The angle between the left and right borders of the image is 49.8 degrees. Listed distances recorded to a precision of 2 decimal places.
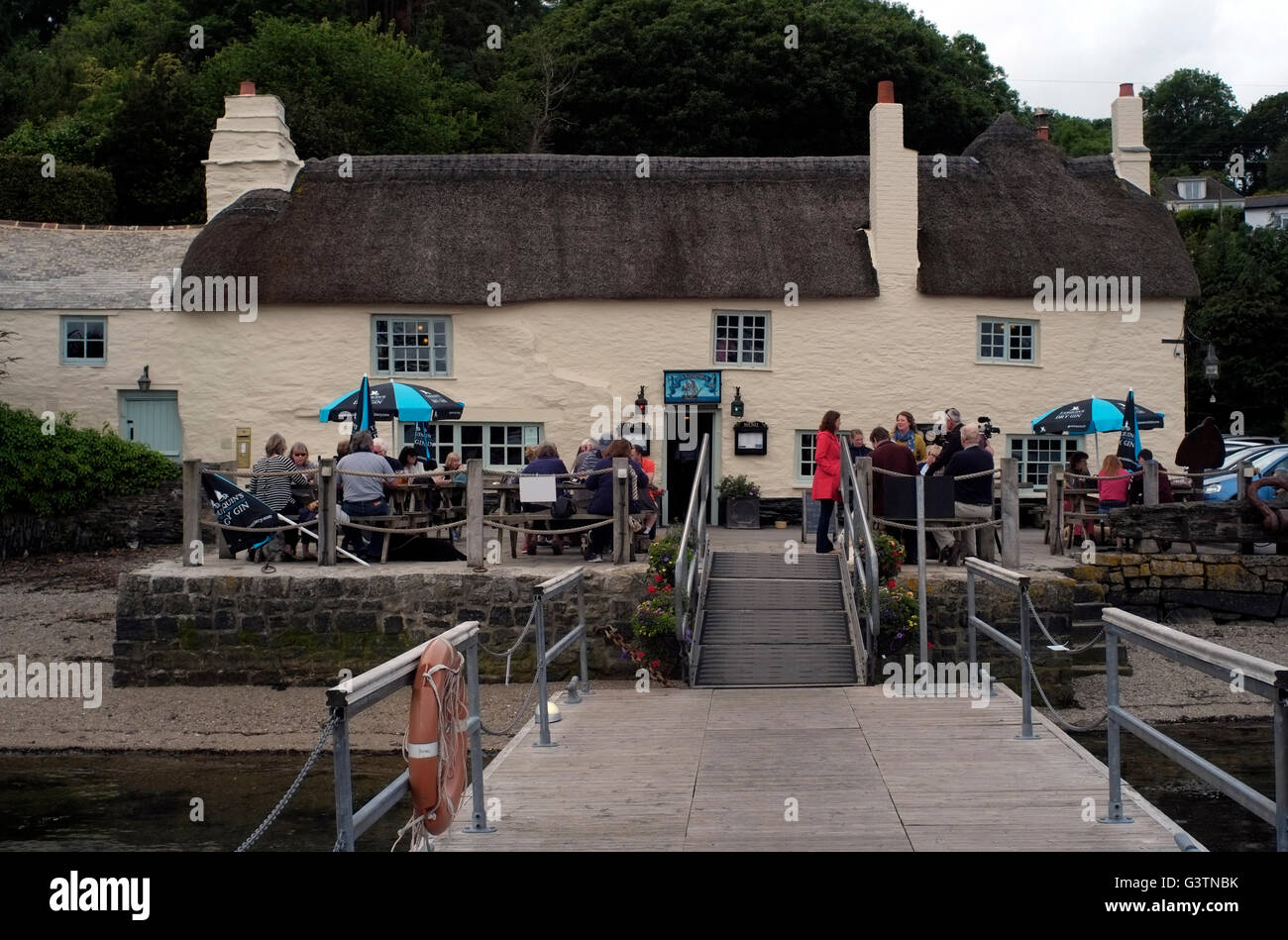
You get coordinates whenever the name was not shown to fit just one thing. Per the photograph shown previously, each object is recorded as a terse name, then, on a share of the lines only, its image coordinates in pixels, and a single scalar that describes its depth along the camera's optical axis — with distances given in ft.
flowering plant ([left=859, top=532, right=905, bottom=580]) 43.29
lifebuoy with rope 17.85
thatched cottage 70.33
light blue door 78.59
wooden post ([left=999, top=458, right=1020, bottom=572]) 44.65
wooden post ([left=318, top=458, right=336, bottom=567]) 44.21
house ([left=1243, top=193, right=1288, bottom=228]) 222.28
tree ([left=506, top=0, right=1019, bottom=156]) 119.55
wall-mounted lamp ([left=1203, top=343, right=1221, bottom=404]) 77.51
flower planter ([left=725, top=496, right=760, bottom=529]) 67.15
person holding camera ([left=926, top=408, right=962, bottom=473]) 47.42
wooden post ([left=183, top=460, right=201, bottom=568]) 44.81
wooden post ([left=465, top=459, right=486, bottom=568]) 43.98
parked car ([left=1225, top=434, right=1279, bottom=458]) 91.81
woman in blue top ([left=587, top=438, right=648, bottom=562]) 46.47
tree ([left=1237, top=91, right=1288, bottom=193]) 253.24
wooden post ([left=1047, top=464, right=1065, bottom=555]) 49.93
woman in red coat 48.44
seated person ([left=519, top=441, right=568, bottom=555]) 47.19
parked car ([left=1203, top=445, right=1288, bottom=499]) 66.33
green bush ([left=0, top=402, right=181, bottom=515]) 70.23
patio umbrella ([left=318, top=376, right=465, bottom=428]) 54.70
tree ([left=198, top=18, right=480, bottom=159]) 112.68
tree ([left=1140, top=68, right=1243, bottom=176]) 264.72
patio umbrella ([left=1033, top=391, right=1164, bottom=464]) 58.59
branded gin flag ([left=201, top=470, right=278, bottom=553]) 45.19
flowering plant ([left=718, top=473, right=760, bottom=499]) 67.21
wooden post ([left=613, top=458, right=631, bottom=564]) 44.57
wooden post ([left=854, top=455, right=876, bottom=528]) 44.70
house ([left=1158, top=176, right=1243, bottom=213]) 233.76
